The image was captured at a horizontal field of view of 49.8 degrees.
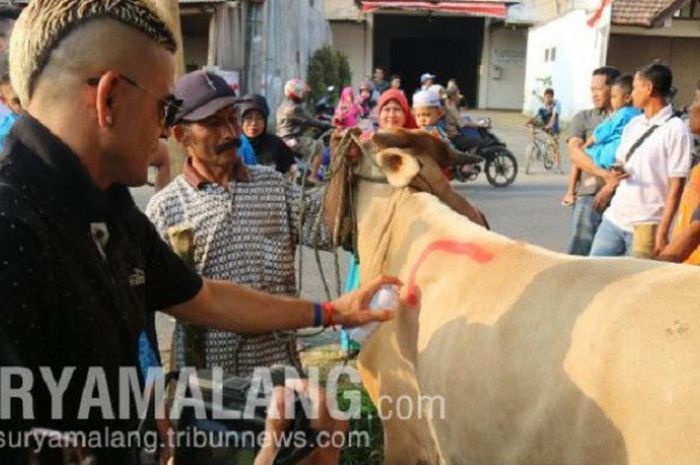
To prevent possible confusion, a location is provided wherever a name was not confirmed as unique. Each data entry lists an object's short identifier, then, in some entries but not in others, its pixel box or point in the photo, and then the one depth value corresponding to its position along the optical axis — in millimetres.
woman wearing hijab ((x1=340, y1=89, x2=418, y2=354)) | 4977
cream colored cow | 1862
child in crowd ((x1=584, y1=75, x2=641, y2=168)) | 5578
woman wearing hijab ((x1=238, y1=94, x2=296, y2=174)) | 5895
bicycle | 14949
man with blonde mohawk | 1295
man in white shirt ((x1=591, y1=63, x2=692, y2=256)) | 4691
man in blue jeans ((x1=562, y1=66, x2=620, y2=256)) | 5691
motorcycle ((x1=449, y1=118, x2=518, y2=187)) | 12480
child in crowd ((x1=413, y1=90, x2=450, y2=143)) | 5988
